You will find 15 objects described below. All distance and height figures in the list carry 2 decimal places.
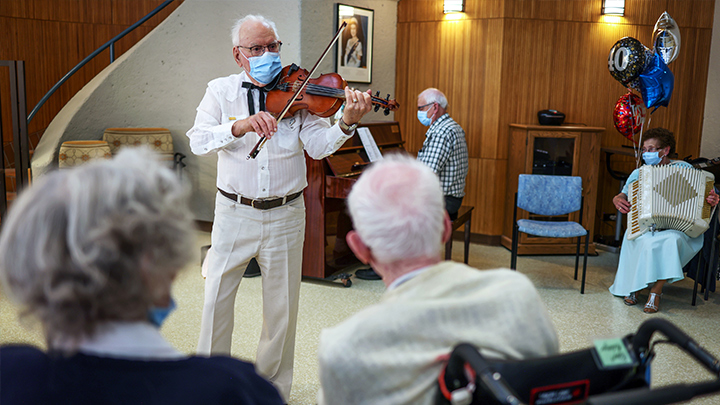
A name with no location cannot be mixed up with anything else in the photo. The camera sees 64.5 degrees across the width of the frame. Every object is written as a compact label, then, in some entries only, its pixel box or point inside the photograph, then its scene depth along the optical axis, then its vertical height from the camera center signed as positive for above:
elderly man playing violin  2.28 -0.31
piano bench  4.35 -0.81
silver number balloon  4.18 +0.60
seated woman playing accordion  3.75 -0.87
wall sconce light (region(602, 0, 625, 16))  5.16 +1.01
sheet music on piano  4.33 -0.23
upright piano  4.06 -0.64
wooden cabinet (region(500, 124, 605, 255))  5.04 -0.36
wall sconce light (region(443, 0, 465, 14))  5.26 +1.00
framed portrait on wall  4.78 +0.59
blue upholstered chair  4.43 -0.59
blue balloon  4.14 +0.29
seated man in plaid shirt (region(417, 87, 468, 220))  4.15 -0.24
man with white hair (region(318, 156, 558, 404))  1.01 -0.36
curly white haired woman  0.77 -0.24
